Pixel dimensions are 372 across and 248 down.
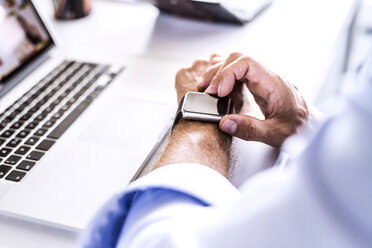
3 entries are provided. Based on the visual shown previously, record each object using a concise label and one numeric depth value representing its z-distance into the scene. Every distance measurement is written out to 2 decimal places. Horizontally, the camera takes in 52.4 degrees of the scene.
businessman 0.22
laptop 0.46
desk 0.77
